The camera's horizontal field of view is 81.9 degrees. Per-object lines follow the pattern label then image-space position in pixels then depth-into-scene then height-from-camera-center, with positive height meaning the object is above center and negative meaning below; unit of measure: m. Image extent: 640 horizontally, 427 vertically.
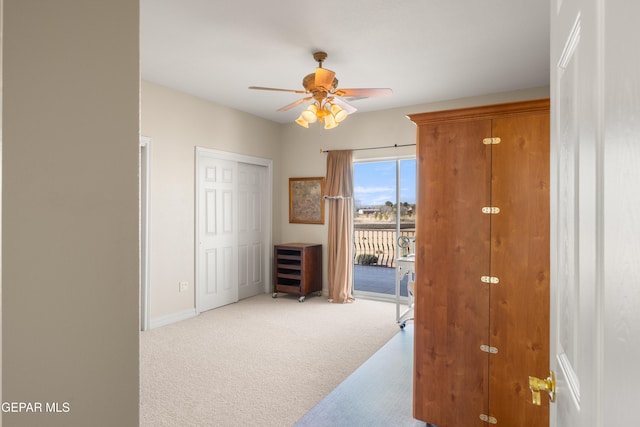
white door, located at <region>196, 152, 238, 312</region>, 4.72 -0.23
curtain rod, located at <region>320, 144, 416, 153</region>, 5.04 +0.96
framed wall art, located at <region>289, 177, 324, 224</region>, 5.68 +0.23
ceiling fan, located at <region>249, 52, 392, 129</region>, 3.04 +1.06
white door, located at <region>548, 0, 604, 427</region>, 0.53 +0.00
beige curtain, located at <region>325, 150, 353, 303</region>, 5.30 -0.13
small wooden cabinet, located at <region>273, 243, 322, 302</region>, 5.32 -0.80
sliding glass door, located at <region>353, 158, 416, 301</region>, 5.22 -0.09
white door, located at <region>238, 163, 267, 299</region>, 5.39 -0.21
